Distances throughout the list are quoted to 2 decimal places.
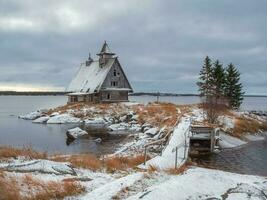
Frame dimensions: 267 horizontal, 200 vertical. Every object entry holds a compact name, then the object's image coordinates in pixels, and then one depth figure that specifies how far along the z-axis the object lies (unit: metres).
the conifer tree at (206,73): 70.14
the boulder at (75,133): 43.43
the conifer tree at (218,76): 68.41
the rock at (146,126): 48.48
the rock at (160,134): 39.09
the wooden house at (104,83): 74.19
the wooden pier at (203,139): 34.16
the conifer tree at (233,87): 69.06
